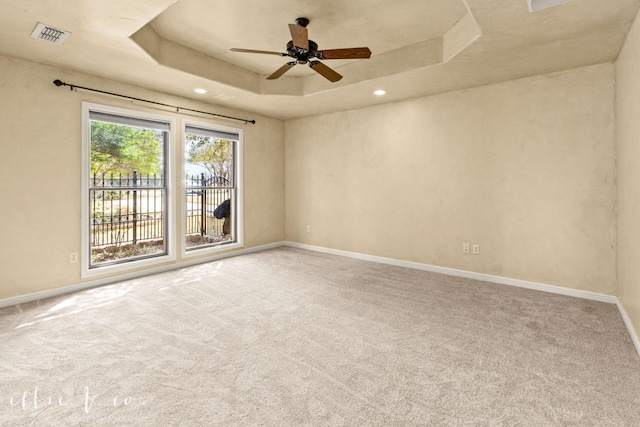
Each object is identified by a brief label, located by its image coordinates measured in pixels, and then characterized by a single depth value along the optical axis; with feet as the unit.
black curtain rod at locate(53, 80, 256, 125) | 11.19
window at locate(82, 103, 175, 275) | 12.50
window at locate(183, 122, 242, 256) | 16.26
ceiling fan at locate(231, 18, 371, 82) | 8.39
